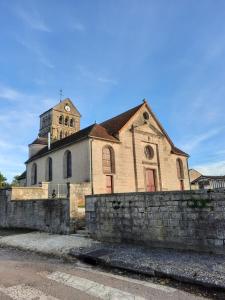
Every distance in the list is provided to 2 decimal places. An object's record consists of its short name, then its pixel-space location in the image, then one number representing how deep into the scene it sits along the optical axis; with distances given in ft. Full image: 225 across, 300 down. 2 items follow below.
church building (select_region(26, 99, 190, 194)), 67.67
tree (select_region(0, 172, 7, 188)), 121.39
